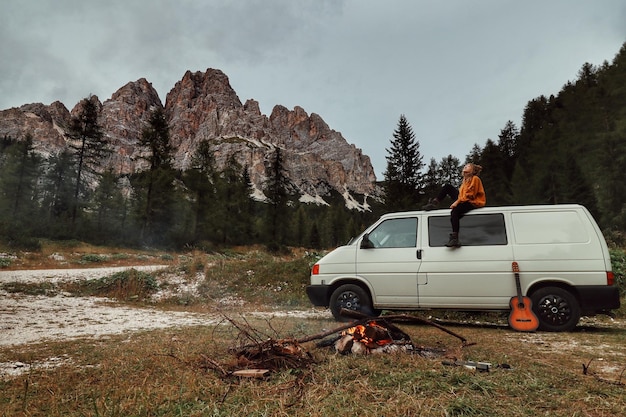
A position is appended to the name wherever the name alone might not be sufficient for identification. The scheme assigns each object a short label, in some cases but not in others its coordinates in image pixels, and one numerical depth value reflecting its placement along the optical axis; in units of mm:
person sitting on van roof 6141
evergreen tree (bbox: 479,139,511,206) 40731
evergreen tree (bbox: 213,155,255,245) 40906
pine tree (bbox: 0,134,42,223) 37719
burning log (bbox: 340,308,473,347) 3476
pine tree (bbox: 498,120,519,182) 47125
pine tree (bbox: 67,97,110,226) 36438
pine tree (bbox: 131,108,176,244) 33875
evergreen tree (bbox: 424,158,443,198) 38875
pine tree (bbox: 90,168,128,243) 46281
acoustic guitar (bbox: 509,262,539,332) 5562
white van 5555
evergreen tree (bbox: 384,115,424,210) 36469
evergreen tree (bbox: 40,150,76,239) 38750
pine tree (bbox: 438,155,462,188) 51656
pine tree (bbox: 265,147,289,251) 44562
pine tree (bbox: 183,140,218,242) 39344
